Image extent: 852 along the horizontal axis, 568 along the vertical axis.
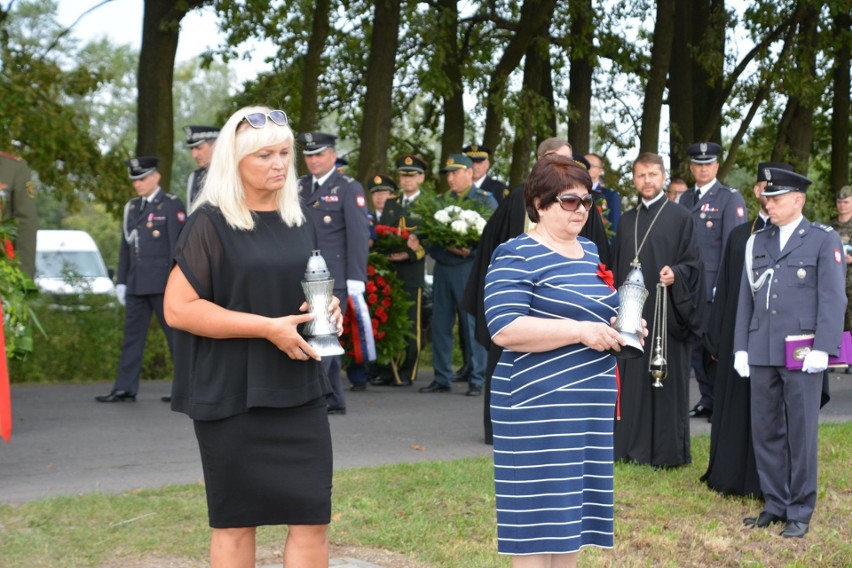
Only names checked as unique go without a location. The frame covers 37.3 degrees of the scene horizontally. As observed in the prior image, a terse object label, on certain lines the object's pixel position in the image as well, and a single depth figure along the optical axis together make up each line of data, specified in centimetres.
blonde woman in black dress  465
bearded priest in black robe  895
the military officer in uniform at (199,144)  1048
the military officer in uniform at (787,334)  711
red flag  722
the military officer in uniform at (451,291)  1327
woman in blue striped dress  489
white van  2596
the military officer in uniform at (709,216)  1164
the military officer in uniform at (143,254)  1193
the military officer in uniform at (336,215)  1114
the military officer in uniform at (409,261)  1383
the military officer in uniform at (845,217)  1494
